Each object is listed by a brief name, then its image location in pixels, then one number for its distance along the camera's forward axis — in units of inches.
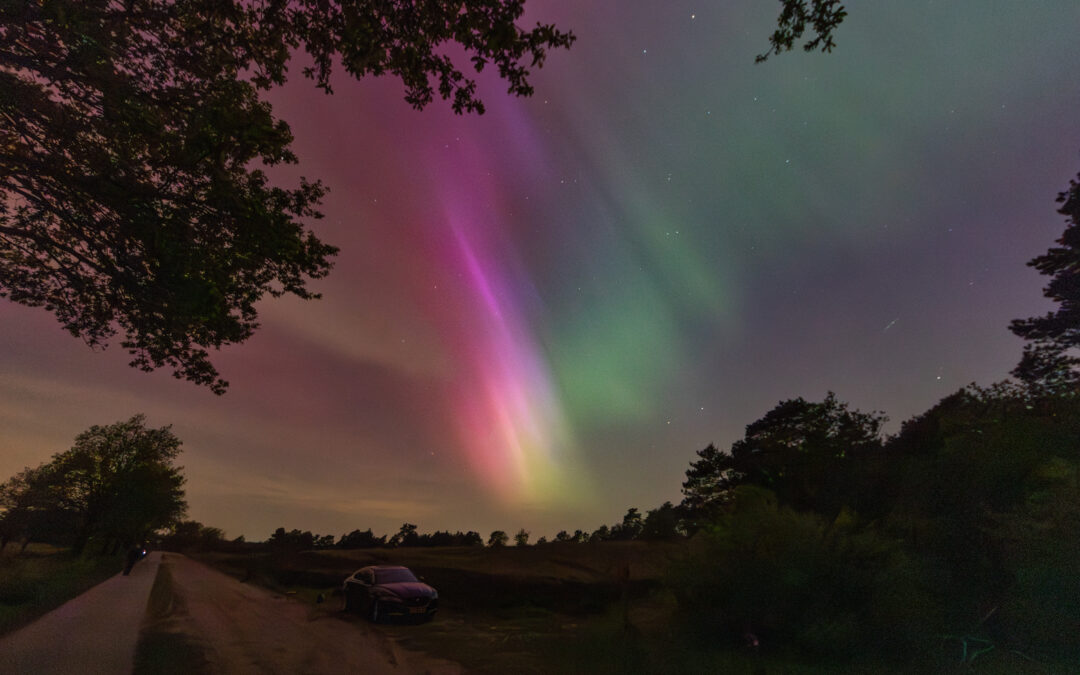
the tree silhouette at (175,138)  257.1
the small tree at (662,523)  1601.6
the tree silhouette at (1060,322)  815.1
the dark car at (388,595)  557.6
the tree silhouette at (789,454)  1026.7
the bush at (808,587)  341.4
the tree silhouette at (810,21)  218.5
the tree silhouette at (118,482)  2052.2
